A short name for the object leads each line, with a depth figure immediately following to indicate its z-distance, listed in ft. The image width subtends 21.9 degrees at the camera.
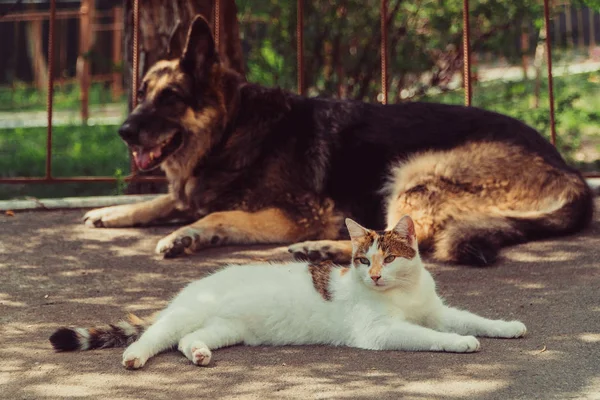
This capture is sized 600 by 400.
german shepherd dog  29.38
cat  20.09
